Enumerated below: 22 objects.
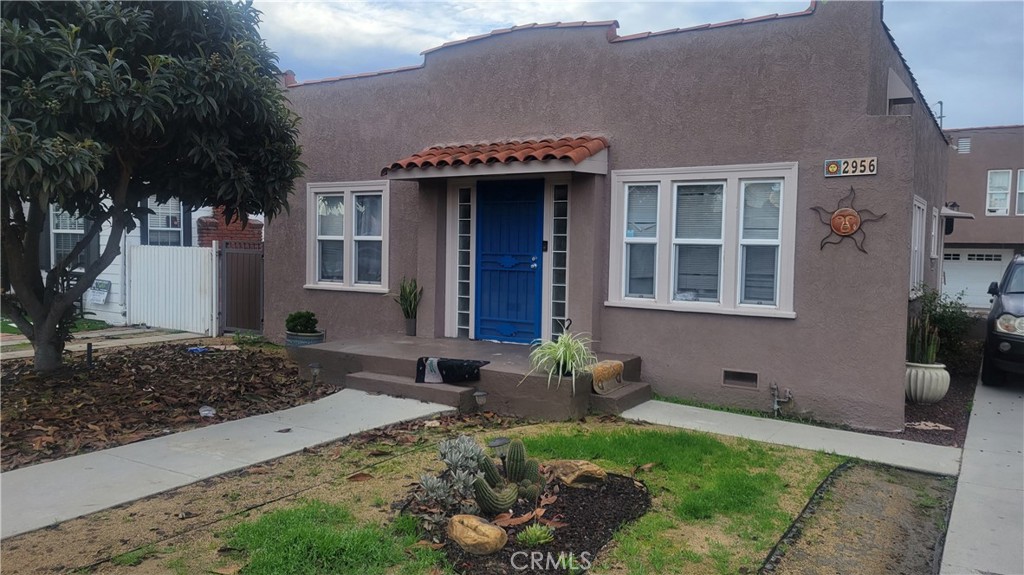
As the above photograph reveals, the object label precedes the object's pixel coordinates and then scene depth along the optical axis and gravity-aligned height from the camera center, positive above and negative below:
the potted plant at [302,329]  11.22 -1.10
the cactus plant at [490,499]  4.40 -1.46
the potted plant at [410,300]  10.36 -0.56
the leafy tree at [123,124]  5.89 +1.24
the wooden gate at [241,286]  13.32 -0.53
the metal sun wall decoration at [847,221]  7.53 +0.53
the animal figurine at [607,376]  7.79 -1.22
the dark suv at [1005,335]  9.26 -0.78
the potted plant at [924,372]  8.30 -1.14
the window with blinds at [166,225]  16.77 +0.72
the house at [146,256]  14.50 -0.03
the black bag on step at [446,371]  8.08 -1.23
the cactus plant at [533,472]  4.90 -1.42
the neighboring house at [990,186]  25.95 +3.24
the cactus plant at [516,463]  4.87 -1.36
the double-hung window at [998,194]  26.20 +2.96
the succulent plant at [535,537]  4.16 -1.58
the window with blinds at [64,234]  16.56 +0.45
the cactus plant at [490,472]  4.67 -1.37
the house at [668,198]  7.59 +0.84
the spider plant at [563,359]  7.57 -1.01
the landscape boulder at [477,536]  4.06 -1.56
